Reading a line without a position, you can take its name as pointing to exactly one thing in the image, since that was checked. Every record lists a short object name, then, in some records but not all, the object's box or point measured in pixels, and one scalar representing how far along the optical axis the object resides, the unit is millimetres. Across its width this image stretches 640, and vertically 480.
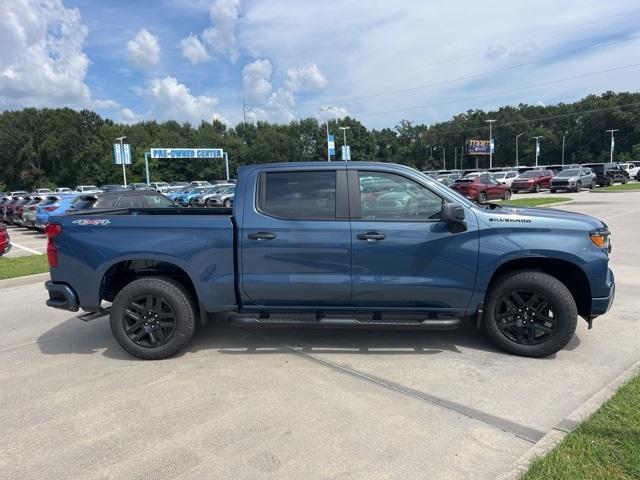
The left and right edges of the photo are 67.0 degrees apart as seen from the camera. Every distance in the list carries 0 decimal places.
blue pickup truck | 4523
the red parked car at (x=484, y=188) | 28453
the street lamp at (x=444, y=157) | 129125
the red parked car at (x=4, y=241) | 12828
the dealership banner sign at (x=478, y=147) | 88000
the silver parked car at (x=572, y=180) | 32562
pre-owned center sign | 59656
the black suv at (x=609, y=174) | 38688
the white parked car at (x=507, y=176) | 37500
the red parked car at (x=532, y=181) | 35375
